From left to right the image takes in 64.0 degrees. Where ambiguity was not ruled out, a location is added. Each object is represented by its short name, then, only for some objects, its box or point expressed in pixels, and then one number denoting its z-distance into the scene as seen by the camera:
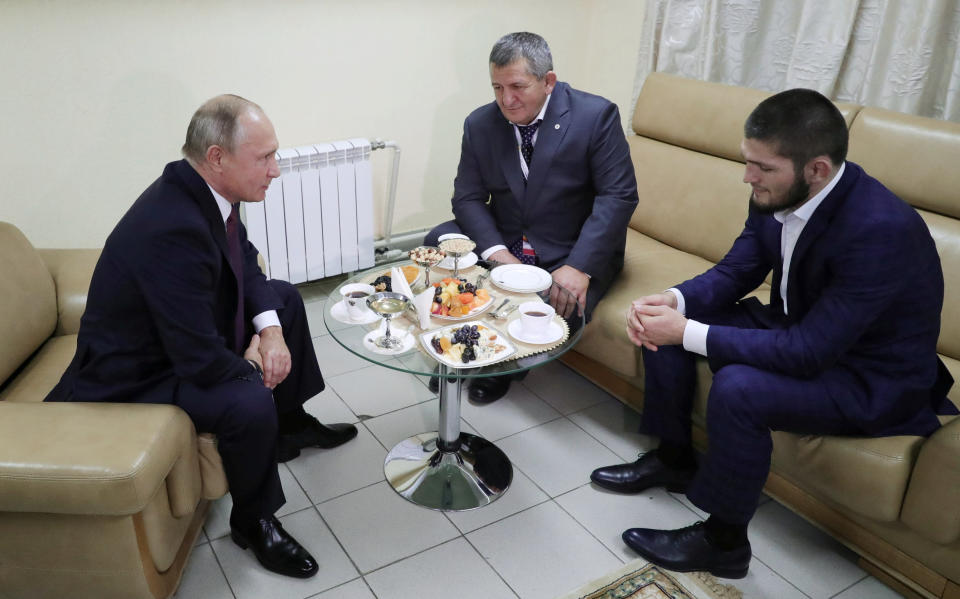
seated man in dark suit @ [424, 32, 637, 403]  2.67
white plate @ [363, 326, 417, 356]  2.01
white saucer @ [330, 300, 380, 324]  2.16
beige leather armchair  1.65
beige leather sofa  1.94
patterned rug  2.07
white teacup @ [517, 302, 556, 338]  2.07
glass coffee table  1.99
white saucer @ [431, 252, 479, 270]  2.49
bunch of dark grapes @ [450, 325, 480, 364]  1.97
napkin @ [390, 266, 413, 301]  2.19
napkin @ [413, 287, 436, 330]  2.07
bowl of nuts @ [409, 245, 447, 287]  2.33
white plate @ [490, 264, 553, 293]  2.34
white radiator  3.23
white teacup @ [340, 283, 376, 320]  2.17
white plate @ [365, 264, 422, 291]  2.36
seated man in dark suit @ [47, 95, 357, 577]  1.84
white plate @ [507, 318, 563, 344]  2.07
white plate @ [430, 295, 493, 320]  2.16
